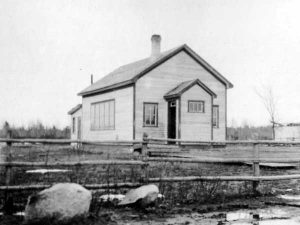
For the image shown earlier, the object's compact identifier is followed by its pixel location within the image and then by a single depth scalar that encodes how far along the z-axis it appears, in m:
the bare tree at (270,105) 51.21
